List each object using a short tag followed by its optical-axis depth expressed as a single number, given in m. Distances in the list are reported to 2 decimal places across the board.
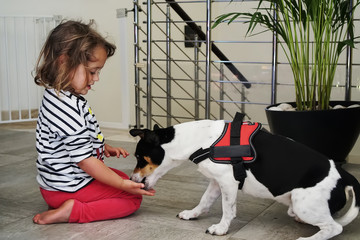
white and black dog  1.56
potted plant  2.39
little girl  1.72
